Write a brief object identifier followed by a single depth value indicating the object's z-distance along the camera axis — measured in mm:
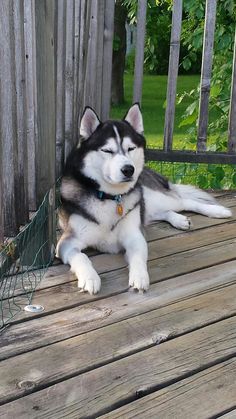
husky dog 2895
